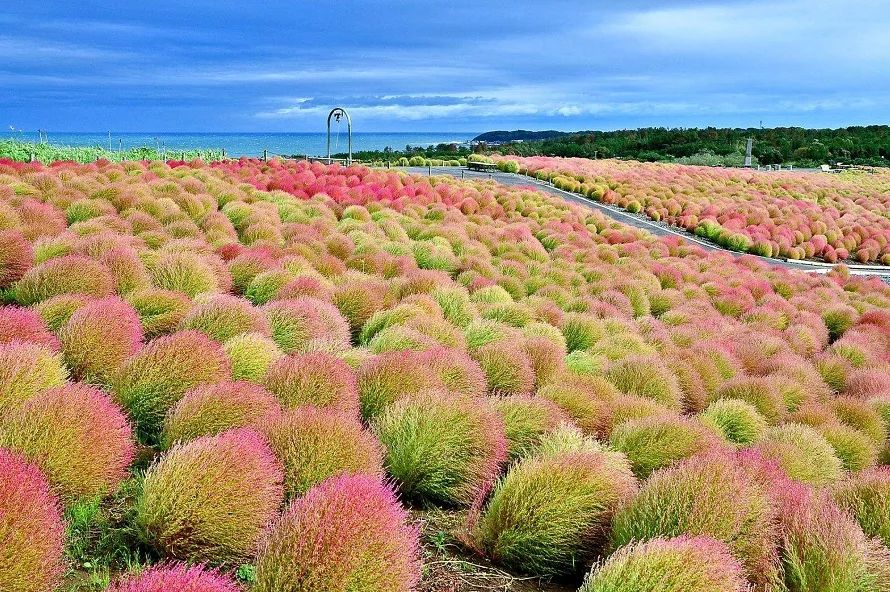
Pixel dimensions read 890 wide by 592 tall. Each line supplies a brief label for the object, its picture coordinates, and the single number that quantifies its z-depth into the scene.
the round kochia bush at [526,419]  4.54
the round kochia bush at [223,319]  5.41
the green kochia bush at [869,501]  4.16
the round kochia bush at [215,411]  3.84
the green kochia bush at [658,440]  4.44
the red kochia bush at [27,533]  2.49
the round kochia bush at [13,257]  6.21
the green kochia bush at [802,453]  4.98
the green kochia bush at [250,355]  4.84
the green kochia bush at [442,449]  4.00
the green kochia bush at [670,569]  2.80
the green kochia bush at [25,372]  3.79
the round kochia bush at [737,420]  5.89
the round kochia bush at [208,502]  3.01
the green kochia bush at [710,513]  3.35
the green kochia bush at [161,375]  4.23
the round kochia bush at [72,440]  3.26
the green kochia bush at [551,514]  3.44
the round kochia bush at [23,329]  4.43
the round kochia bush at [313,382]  4.37
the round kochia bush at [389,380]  4.65
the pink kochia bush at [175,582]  2.26
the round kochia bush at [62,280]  5.74
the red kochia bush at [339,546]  2.58
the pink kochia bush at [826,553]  3.33
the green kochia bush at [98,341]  4.57
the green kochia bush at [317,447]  3.52
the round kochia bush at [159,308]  5.47
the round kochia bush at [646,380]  6.28
